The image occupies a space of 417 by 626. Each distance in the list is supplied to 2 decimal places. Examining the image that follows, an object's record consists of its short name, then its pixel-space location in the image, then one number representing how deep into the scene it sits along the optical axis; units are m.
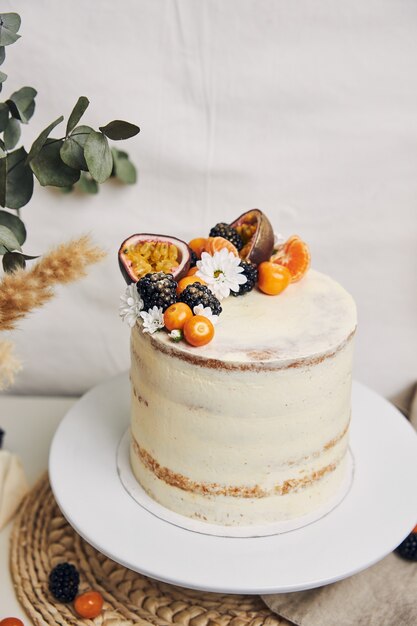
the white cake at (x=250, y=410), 0.59
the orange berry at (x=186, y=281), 0.63
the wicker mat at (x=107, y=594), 0.63
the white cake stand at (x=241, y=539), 0.60
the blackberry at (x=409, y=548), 0.67
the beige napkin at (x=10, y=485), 0.72
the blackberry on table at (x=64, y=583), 0.64
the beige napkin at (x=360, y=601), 0.62
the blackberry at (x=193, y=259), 0.66
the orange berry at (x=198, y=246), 0.68
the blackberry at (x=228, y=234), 0.68
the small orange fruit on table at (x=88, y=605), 0.63
